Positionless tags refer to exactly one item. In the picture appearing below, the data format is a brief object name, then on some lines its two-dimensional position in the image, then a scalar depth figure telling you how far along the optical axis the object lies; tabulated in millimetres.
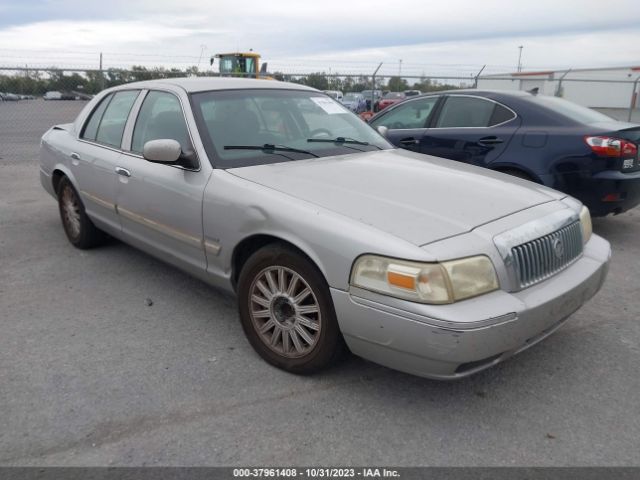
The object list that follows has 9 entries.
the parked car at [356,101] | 21516
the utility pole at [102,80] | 11930
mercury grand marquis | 2576
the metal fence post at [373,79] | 13907
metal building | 33750
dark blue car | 5496
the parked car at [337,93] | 18609
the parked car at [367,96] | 21688
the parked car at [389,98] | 21617
